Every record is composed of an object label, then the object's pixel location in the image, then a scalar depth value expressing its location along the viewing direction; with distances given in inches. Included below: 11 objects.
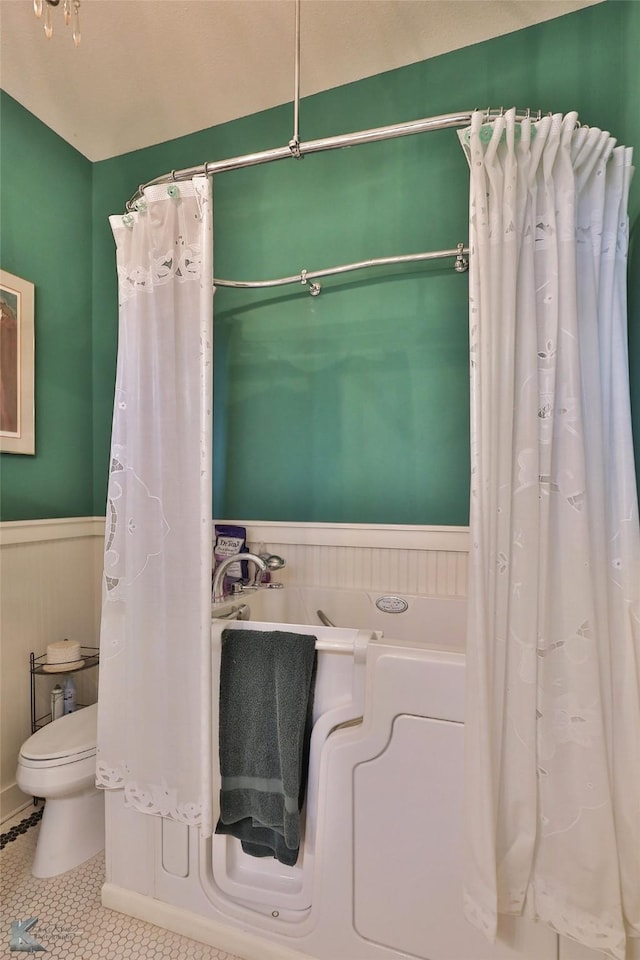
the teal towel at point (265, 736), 50.9
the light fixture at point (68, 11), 41.2
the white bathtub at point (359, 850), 46.8
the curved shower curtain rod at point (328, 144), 48.4
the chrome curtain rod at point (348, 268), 70.2
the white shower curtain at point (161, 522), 54.8
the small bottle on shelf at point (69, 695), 82.7
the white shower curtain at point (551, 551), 42.3
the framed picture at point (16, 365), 77.9
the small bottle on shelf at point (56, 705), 82.3
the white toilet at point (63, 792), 65.1
